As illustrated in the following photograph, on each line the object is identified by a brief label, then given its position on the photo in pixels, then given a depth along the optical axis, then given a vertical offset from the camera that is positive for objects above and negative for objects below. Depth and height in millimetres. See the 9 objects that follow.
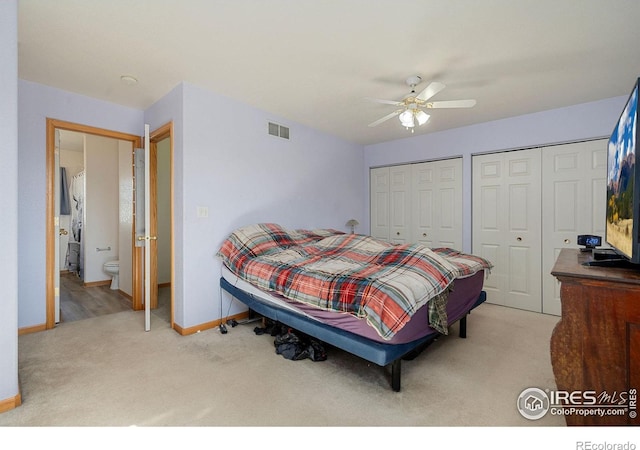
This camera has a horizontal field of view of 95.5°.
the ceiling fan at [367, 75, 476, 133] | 2393 +1001
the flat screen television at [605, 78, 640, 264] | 1184 +163
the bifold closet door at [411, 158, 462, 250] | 4191 +295
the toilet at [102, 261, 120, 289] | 4426 -706
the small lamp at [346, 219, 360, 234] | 4832 -7
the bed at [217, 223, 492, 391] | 1752 -463
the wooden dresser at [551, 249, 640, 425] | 1123 -465
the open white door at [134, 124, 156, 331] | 3391 +348
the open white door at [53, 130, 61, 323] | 2982 -185
